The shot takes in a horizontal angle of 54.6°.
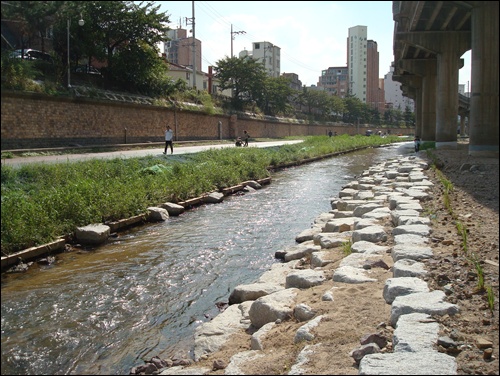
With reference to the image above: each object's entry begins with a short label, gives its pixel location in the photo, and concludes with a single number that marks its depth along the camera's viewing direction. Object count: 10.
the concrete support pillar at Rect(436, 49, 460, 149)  25.03
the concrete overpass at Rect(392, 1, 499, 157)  3.13
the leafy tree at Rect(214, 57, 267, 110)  53.59
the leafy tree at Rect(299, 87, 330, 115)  84.56
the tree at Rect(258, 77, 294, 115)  60.25
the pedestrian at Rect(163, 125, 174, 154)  22.03
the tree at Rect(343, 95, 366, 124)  95.44
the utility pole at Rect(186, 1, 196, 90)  40.42
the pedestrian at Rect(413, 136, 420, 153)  30.42
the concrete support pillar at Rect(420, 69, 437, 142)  33.28
